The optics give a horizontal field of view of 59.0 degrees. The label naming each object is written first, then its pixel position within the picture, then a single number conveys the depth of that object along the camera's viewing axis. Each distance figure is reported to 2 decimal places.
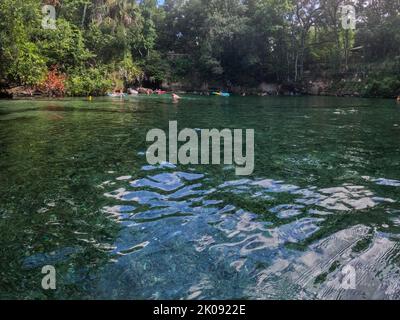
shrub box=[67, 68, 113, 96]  32.44
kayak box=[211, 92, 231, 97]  43.45
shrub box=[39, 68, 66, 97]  30.27
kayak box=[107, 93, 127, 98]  34.94
